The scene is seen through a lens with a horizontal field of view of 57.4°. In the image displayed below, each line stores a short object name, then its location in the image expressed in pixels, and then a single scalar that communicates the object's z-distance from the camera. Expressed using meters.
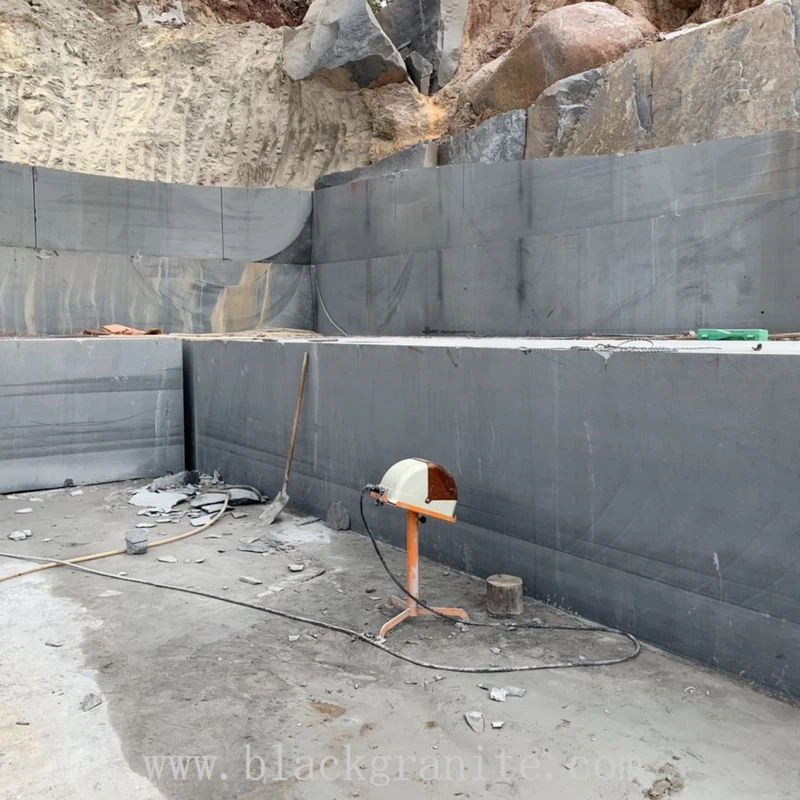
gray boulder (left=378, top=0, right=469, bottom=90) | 14.77
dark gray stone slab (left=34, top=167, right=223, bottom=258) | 9.67
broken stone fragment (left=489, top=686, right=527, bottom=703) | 2.78
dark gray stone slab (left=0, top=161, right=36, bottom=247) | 9.34
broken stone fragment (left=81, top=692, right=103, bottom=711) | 2.78
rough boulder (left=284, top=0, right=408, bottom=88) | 12.95
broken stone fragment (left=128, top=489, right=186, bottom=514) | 6.21
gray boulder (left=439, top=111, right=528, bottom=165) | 9.92
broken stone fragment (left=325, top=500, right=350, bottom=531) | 5.36
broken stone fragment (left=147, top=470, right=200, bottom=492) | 6.84
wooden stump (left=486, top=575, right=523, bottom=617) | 3.58
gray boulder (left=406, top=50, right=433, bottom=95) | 14.55
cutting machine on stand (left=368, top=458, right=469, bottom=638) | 3.32
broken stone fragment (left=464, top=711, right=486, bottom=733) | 2.58
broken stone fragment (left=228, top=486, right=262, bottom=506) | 6.20
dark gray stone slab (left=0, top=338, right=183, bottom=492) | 6.87
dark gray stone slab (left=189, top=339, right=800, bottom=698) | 2.72
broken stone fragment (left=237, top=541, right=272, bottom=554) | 4.98
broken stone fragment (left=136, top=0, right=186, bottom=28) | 16.89
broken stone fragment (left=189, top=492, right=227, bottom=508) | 6.22
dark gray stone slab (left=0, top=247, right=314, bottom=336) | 9.46
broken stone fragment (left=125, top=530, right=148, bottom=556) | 4.89
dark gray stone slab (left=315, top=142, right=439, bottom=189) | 11.59
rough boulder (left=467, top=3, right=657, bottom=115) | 9.88
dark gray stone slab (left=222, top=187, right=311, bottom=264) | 10.78
